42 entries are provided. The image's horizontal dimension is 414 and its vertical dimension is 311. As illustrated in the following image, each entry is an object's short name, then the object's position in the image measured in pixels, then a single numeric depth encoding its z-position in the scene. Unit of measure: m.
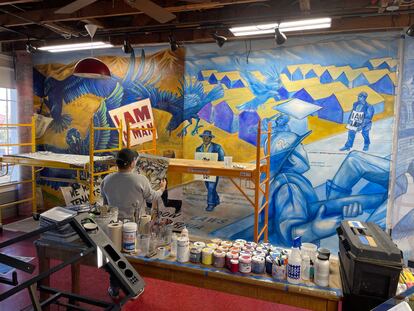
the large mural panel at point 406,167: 4.58
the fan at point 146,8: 2.92
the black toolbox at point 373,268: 1.66
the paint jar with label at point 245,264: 2.06
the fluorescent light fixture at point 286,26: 3.92
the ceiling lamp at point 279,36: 4.13
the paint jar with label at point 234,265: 2.07
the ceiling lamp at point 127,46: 5.19
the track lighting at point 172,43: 5.00
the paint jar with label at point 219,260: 2.14
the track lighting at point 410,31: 4.03
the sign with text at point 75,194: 6.50
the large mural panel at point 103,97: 5.76
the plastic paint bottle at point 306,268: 2.01
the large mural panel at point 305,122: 4.77
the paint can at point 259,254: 2.13
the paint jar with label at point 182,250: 2.21
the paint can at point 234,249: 2.22
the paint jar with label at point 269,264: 2.06
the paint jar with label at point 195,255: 2.20
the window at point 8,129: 6.45
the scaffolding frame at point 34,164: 4.96
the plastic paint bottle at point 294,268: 1.96
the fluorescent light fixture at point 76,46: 5.20
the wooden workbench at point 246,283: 1.90
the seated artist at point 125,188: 3.14
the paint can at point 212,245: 2.29
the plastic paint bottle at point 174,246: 2.32
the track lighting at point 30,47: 5.57
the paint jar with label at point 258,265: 2.06
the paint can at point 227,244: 2.32
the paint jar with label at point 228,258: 2.11
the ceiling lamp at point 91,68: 4.28
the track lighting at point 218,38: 4.61
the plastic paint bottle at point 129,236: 2.29
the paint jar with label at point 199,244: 2.28
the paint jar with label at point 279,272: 1.99
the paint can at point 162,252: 2.30
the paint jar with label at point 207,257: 2.19
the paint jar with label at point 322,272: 1.93
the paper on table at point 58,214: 2.04
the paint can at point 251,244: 2.29
